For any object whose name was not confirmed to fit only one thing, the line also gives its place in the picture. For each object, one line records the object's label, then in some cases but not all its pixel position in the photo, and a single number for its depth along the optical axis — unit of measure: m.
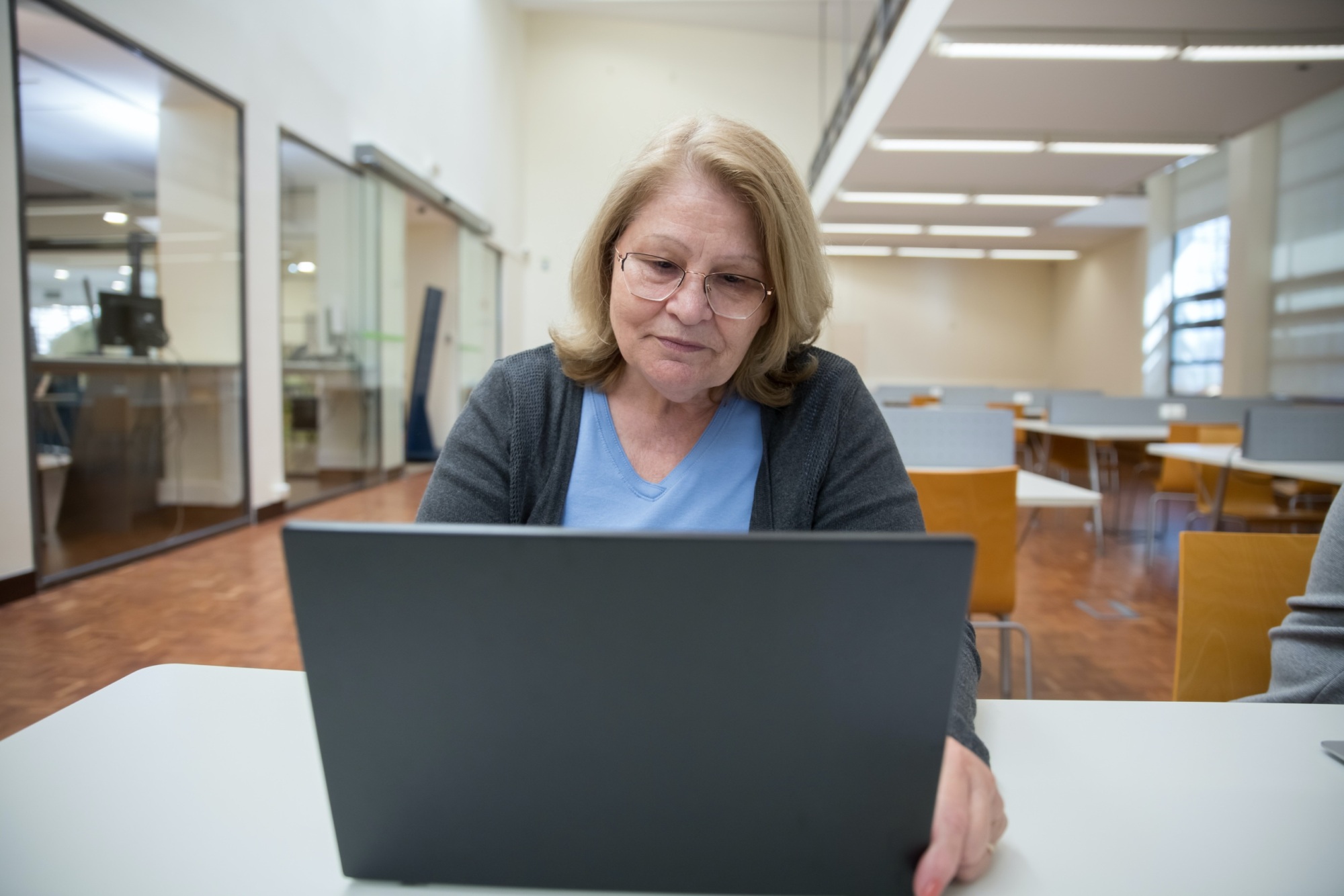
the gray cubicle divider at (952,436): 3.18
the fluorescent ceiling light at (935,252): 12.46
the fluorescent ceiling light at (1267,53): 4.53
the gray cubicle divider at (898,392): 7.96
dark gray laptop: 0.38
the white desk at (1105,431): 4.98
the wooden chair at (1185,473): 4.49
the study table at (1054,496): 2.42
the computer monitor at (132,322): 3.78
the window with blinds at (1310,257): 7.37
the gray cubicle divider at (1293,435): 3.50
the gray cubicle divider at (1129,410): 5.91
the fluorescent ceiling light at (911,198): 8.47
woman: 0.95
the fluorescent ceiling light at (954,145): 6.40
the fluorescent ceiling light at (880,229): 10.52
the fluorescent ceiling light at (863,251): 12.67
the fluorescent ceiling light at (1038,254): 12.41
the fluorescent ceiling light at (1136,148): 6.44
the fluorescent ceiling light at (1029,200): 8.41
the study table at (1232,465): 3.07
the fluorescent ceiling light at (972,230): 10.41
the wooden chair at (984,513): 2.07
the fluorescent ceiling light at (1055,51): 4.55
